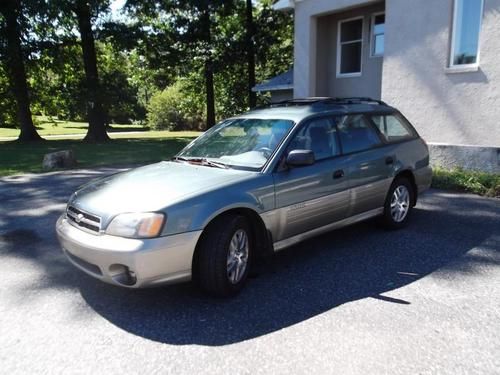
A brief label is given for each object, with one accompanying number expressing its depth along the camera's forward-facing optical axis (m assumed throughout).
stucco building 9.09
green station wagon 3.52
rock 11.79
